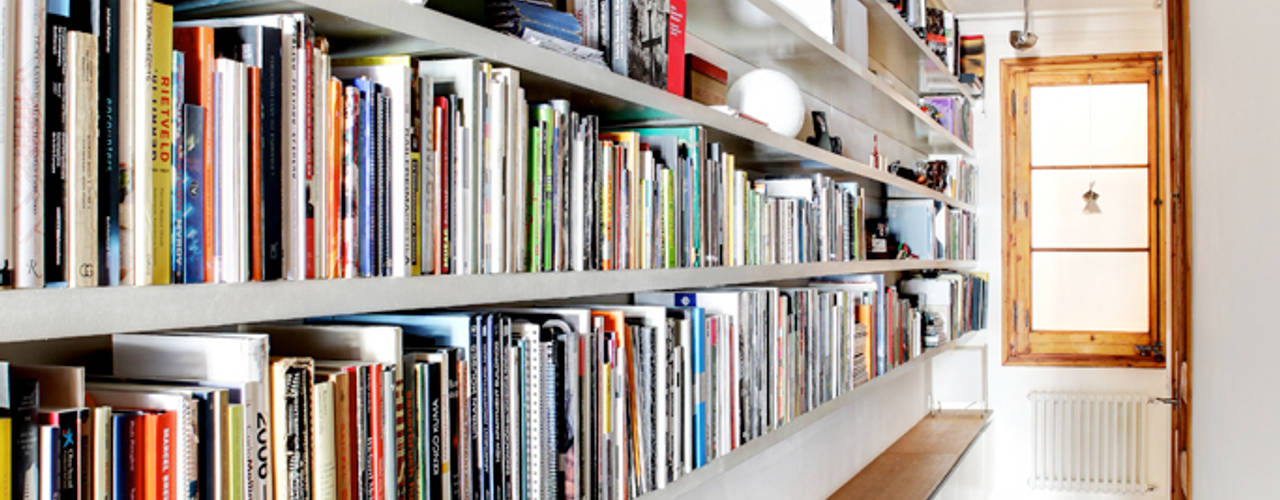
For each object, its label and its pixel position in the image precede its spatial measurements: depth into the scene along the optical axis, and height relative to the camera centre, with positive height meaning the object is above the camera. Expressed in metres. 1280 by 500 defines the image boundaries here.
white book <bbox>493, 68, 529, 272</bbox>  1.27 +0.10
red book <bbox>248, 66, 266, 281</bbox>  0.89 +0.07
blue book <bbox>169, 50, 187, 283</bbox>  0.83 +0.05
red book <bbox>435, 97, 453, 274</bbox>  1.15 +0.09
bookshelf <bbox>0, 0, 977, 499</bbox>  0.76 -0.03
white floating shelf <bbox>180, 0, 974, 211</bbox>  1.01 +0.22
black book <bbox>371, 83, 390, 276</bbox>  1.05 +0.06
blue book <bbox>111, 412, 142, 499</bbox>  0.78 -0.15
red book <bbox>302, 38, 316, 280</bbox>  0.96 +0.08
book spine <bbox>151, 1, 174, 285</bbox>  0.81 +0.08
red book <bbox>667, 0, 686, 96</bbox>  1.83 +0.34
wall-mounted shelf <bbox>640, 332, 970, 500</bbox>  1.79 -0.40
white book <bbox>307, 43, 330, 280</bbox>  0.97 +0.08
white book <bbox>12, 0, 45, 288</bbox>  0.71 +0.07
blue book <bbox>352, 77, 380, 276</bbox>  1.04 +0.08
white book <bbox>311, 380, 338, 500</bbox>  0.97 -0.17
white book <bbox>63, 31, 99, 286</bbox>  0.74 +0.07
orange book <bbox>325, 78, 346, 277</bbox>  0.99 +0.08
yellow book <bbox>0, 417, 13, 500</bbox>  0.70 -0.13
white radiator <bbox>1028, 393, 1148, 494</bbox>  5.43 -1.00
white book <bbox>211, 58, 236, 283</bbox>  0.87 +0.07
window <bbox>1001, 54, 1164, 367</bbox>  5.46 +0.18
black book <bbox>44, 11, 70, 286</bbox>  0.73 +0.07
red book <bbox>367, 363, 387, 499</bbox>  1.04 -0.16
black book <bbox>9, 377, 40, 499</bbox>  0.71 -0.12
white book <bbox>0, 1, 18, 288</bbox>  0.70 +0.07
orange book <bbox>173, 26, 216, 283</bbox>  0.86 +0.14
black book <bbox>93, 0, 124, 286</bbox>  0.77 +0.08
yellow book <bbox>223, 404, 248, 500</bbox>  0.87 -0.16
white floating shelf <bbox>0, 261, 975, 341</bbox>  0.72 -0.04
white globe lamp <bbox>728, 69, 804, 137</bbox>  2.57 +0.36
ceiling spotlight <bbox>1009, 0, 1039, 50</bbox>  4.92 +0.95
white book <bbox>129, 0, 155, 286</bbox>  0.79 +0.09
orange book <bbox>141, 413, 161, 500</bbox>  0.80 -0.15
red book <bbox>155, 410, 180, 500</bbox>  0.81 -0.15
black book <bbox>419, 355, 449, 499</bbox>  1.14 -0.19
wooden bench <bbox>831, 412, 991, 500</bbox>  3.56 -0.80
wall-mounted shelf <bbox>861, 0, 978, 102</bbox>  3.39 +0.72
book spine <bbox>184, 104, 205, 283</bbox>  0.84 +0.05
